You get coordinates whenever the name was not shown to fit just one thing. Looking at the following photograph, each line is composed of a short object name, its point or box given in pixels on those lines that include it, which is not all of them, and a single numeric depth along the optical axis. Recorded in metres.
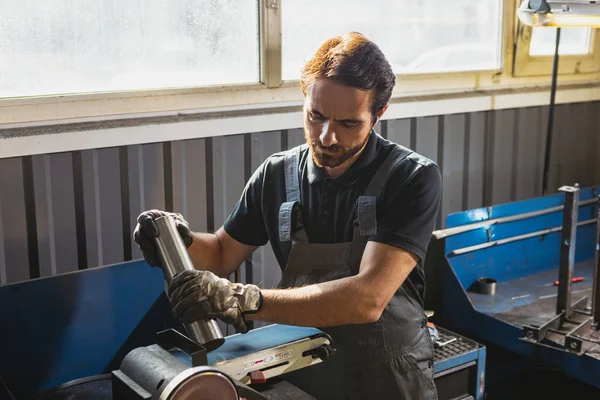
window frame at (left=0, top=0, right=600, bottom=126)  2.29
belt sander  1.31
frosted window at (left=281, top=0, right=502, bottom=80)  2.82
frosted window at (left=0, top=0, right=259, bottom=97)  2.25
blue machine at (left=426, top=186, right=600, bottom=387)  2.74
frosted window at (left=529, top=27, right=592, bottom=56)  3.56
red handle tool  3.38
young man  1.72
